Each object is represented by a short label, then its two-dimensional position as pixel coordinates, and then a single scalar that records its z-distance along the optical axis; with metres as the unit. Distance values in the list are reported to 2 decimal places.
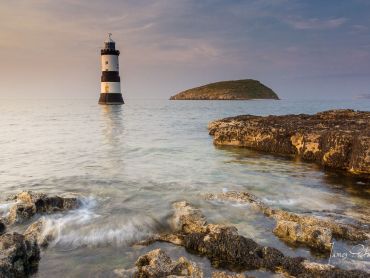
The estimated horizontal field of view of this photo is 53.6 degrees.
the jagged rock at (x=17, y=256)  5.26
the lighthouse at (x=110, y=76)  57.22
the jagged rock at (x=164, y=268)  5.27
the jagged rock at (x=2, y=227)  7.37
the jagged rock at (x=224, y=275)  5.13
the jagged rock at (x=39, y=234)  6.68
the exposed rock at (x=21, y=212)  7.88
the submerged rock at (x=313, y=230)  6.55
